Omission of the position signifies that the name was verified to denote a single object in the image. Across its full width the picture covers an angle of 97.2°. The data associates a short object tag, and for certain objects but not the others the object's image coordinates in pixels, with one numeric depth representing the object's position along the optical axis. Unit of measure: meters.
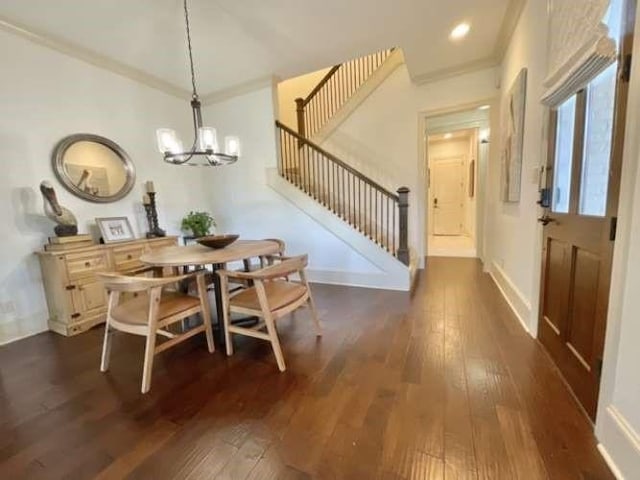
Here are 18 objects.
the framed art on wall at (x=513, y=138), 2.52
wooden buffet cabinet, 2.55
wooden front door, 1.24
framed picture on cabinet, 3.08
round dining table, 1.98
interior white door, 7.48
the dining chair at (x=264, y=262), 2.61
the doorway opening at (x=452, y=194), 6.44
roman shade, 1.19
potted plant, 3.84
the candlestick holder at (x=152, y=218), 3.55
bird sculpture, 2.61
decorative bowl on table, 2.31
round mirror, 2.87
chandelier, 2.29
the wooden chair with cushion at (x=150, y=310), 1.72
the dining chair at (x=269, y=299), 1.85
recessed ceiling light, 2.91
